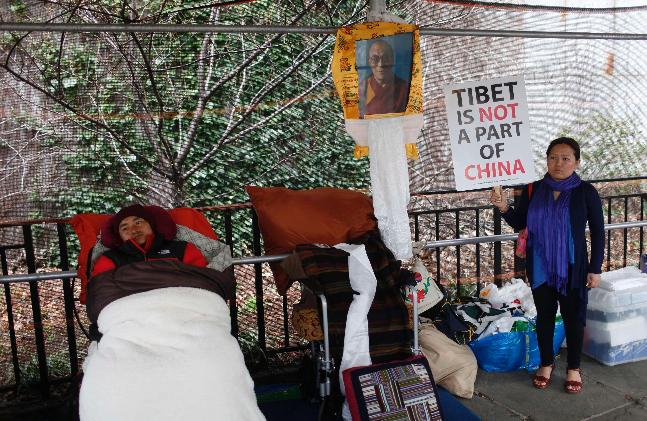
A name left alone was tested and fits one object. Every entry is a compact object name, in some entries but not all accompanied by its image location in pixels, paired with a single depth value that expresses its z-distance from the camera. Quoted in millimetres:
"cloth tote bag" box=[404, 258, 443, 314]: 3059
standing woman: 2908
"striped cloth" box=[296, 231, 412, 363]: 2637
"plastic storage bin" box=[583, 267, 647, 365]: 3344
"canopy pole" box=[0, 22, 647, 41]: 2160
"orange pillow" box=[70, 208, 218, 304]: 2617
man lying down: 1930
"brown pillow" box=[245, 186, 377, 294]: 2969
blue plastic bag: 3299
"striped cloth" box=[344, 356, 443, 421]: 2492
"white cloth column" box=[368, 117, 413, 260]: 2654
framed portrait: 2518
